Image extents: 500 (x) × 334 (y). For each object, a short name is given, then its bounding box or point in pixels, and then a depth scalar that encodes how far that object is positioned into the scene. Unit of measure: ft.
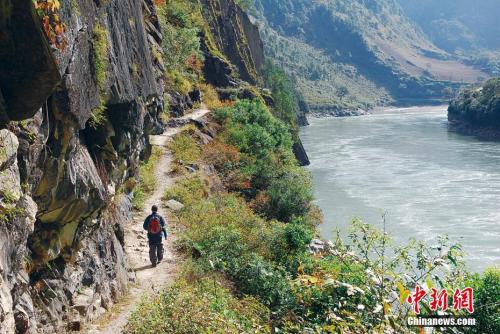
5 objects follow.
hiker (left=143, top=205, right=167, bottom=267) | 51.93
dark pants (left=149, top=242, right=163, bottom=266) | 52.47
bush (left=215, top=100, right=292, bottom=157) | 121.90
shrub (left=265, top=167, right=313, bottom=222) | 96.73
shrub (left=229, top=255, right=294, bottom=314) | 48.80
